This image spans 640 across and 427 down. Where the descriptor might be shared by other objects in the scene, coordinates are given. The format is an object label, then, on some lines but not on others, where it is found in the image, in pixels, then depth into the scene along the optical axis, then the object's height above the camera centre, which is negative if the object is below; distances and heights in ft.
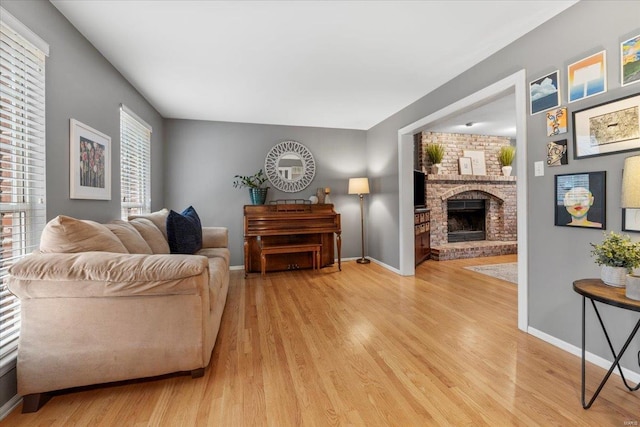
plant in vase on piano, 14.34 +1.51
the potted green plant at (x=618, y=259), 4.64 -0.79
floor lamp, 15.25 +1.46
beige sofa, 4.64 -1.74
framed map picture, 5.25 +1.69
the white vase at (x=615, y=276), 4.75 -1.11
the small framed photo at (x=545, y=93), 6.56 +2.89
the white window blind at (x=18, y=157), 4.90 +1.09
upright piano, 13.21 -0.81
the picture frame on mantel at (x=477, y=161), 18.72 +3.47
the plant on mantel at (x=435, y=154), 17.34 +3.63
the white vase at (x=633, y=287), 4.19 -1.15
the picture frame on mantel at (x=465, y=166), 18.48 +3.09
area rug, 12.63 -2.90
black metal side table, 4.16 -1.33
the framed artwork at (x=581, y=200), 5.76 +0.27
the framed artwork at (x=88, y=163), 6.66 +1.35
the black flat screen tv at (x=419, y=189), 15.70 +1.37
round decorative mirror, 15.23 +2.58
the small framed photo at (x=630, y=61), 5.19 +2.85
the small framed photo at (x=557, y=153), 6.41 +1.38
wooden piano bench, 13.05 -1.75
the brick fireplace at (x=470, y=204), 17.71 +0.57
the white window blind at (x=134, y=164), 9.72 +1.91
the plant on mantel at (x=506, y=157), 18.71 +3.70
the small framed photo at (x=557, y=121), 6.40 +2.12
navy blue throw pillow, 8.81 -0.67
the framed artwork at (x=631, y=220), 5.21 -0.16
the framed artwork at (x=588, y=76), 5.68 +2.88
